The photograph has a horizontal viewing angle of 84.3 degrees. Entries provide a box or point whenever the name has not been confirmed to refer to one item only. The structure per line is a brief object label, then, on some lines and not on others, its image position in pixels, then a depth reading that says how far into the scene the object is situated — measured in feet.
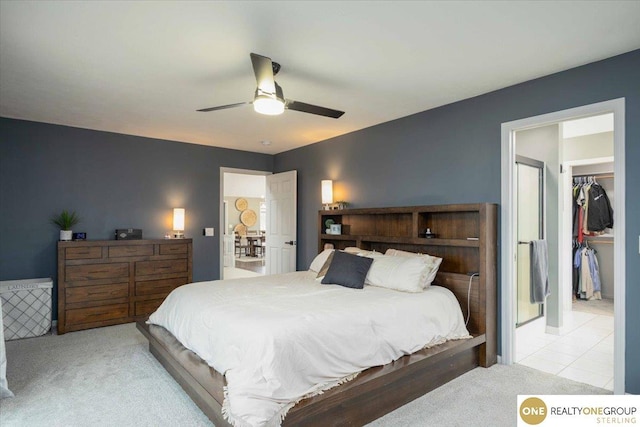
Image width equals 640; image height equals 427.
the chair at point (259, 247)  41.20
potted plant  14.26
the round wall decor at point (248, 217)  43.39
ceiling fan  7.54
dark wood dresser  13.58
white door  18.65
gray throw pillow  10.84
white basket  12.75
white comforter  6.31
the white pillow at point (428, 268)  10.38
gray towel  13.15
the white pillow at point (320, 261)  13.44
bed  6.90
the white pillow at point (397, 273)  10.23
